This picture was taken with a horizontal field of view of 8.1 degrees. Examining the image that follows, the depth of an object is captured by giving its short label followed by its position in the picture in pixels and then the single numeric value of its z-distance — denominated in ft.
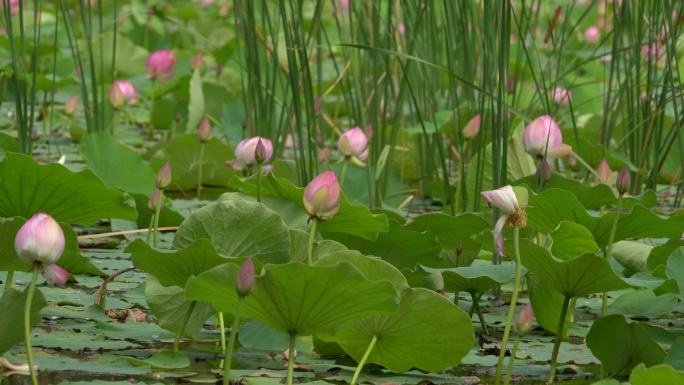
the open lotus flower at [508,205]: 33.18
